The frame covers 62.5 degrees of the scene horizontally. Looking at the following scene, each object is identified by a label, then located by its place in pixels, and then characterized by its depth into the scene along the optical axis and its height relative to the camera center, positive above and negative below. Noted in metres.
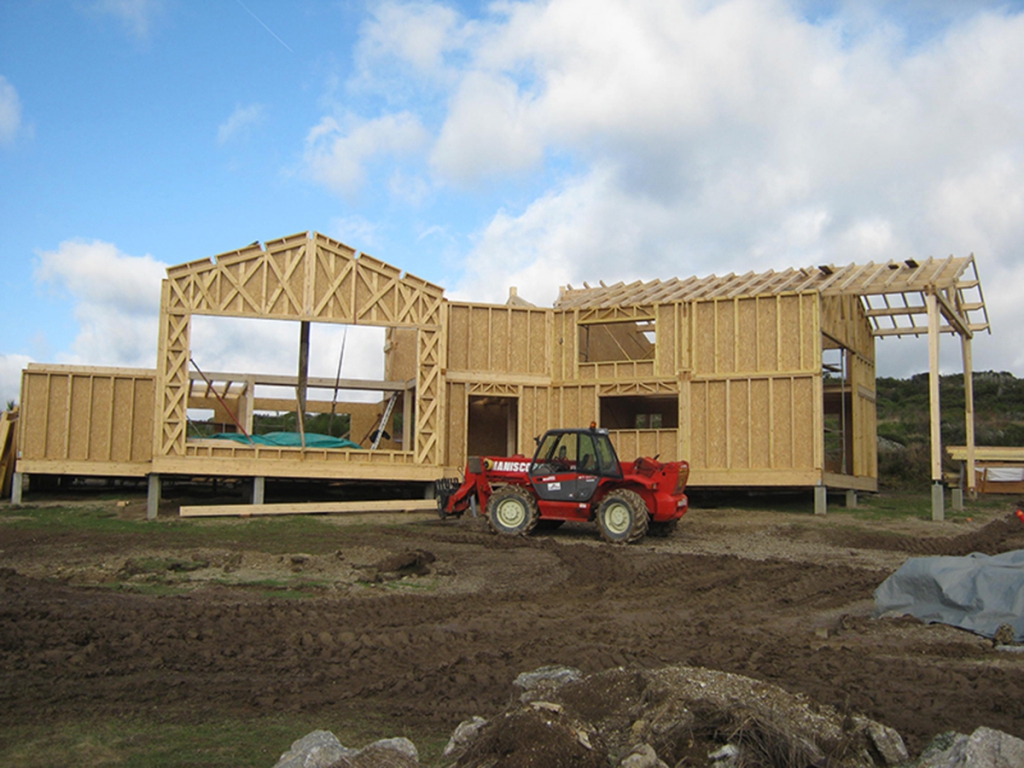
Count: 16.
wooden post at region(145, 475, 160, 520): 18.30 -1.20
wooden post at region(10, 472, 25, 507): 19.83 -1.13
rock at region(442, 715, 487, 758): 4.65 -1.61
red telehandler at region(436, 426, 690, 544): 14.58 -0.67
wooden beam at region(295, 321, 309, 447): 20.05 +1.94
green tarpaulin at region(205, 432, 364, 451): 20.69 +0.11
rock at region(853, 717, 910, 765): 4.54 -1.56
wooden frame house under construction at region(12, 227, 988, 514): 19.06 +1.89
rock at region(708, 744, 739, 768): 4.32 -1.57
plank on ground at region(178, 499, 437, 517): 18.38 -1.40
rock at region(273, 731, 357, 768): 4.32 -1.60
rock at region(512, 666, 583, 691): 5.74 -1.58
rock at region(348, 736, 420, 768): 4.34 -1.62
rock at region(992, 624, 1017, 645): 7.31 -1.54
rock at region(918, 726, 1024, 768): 4.04 -1.43
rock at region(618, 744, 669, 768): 4.14 -1.52
